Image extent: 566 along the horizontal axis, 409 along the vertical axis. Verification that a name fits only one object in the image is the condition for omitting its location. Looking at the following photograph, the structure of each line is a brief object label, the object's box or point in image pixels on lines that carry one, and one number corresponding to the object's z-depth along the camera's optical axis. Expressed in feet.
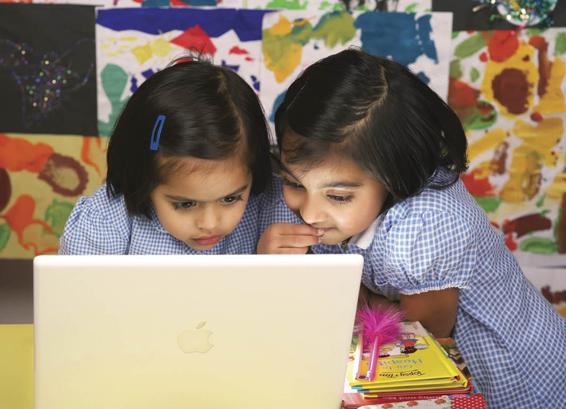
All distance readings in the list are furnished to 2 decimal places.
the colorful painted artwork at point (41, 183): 7.41
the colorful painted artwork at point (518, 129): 7.22
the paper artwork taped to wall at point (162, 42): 7.03
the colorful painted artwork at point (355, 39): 7.07
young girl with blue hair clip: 3.72
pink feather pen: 3.36
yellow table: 3.11
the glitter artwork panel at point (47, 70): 6.98
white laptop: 2.40
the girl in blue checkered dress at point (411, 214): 3.71
